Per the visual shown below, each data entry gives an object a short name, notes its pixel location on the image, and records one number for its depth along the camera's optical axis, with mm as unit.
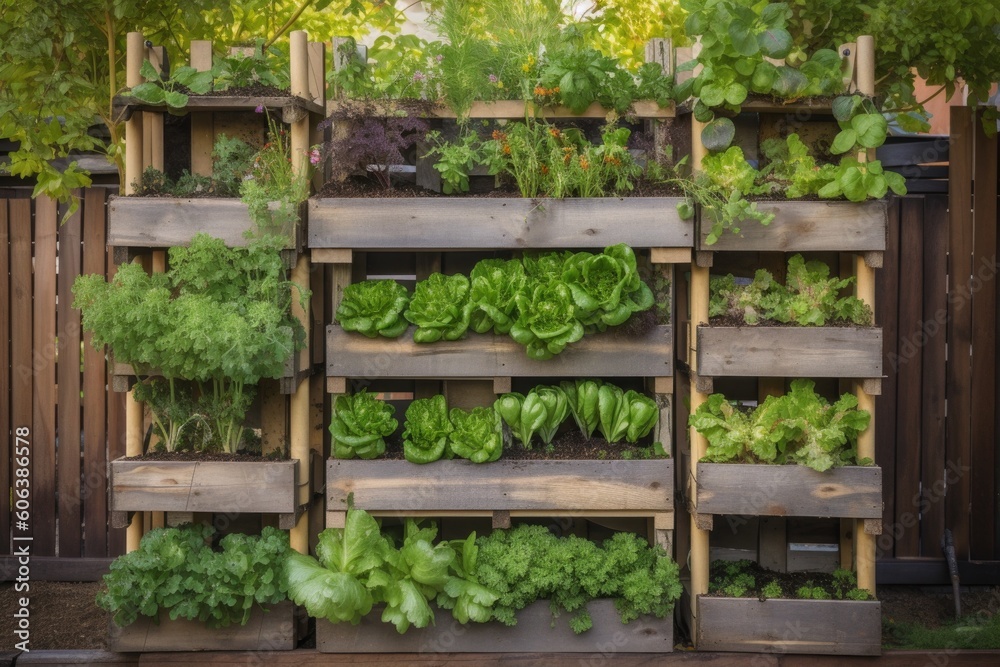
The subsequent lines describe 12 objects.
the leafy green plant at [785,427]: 3988
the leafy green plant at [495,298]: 3934
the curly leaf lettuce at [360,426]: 4078
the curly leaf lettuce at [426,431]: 4043
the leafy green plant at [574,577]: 3975
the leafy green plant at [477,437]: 4023
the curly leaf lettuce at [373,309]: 4012
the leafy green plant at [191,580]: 3934
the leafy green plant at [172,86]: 4000
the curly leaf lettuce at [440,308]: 3954
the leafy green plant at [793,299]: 4062
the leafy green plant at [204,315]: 3727
